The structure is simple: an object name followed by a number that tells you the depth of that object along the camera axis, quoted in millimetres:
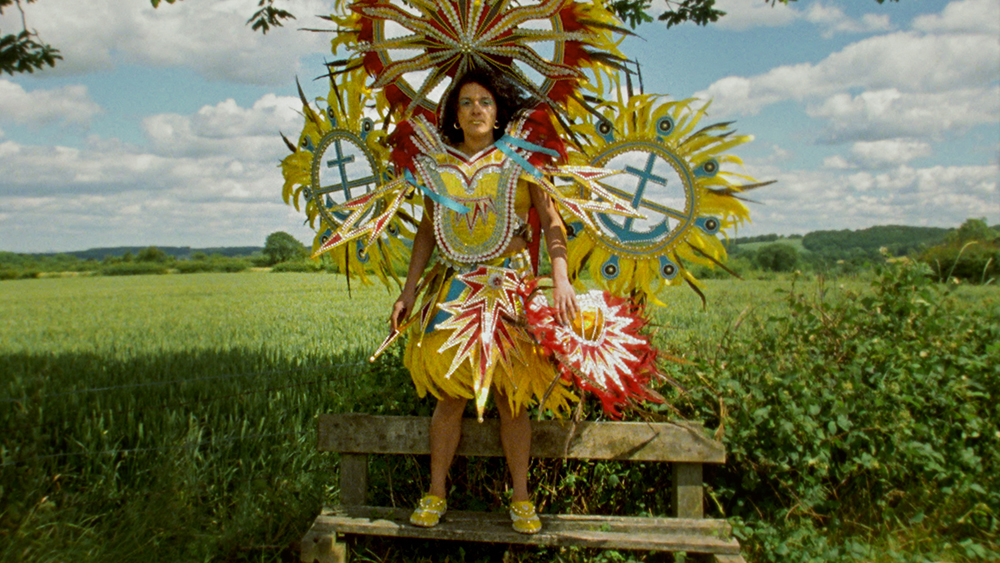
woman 2484
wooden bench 2604
